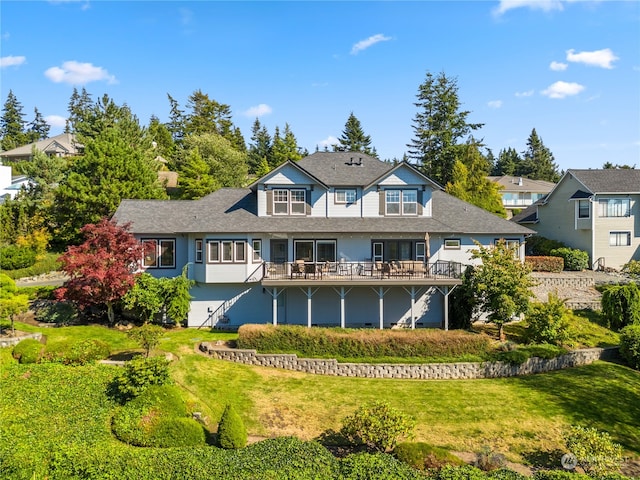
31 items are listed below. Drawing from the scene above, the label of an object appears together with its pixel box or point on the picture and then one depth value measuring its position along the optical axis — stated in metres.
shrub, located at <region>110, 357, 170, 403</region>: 14.29
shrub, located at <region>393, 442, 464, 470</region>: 11.94
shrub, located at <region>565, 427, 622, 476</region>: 12.50
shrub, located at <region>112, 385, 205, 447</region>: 12.95
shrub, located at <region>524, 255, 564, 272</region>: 32.25
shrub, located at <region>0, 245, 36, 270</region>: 32.25
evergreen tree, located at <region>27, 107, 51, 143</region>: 117.62
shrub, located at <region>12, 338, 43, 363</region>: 16.39
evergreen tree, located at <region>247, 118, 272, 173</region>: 87.62
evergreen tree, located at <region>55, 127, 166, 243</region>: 34.38
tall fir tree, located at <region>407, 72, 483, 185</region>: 56.88
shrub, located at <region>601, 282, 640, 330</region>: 23.91
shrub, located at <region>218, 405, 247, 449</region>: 12.54
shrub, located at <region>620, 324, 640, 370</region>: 20.85
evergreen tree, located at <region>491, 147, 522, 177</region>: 101.71
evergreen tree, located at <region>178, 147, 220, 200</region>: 43.07
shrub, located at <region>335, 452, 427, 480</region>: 11.01
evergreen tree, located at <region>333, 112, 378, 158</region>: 72.44
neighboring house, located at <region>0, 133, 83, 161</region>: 70.16
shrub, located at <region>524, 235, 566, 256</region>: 36.69
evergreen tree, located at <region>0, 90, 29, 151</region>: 90.53
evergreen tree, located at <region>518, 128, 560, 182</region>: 95.88
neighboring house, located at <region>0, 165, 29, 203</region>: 43.75
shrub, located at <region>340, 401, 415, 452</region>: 12.88
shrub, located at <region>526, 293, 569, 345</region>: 21.48
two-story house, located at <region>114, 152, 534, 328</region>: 23.81
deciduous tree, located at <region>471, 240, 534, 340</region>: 21.69
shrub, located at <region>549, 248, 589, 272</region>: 34.22
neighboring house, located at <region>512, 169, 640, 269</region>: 35.09
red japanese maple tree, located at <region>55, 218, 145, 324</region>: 21.20
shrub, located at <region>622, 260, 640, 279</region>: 30.67
